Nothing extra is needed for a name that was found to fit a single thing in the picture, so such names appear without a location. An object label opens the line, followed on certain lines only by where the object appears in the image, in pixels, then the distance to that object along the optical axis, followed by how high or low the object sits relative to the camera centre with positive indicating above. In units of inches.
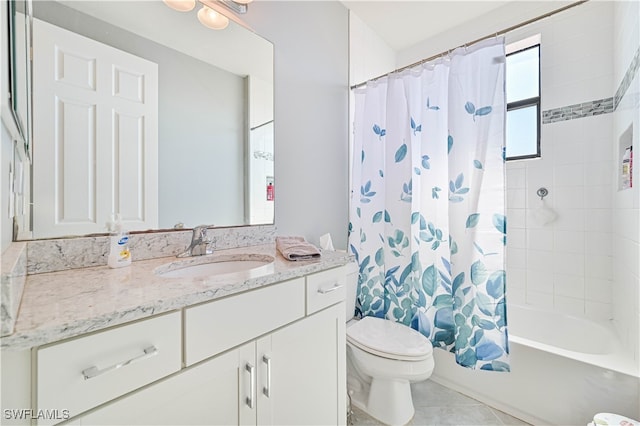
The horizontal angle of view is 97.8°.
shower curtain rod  51.9 +37.2
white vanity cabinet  24.8 -16.8
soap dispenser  36.8 -5.3
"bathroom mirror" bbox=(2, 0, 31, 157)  26.3 +14.4
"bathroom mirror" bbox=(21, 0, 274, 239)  36.4 +16.4
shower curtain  58.9 +2.2
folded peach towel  42.8 -6.4
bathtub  49.6 -33.5
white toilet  53.7 -30.8
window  82.8 +34.0
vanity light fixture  50.9 +37.0
